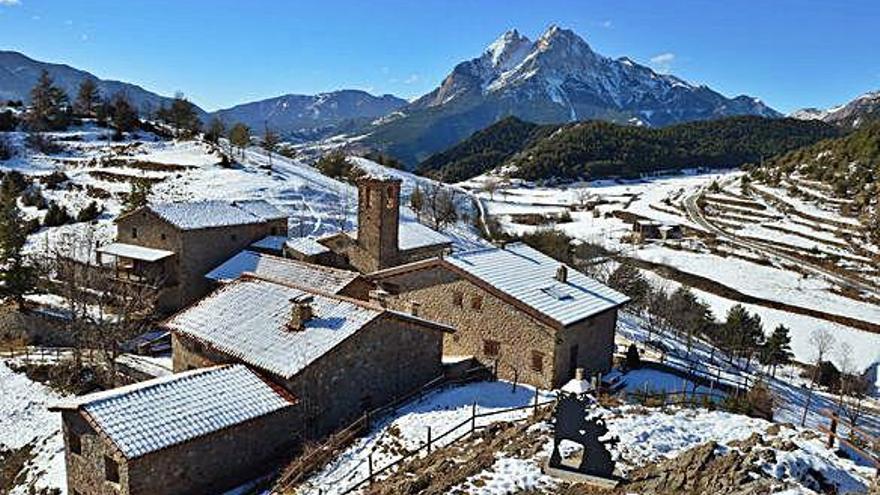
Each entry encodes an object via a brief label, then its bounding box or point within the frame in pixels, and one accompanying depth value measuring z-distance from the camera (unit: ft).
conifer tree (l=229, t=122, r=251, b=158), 289.53
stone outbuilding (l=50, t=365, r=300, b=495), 59.82
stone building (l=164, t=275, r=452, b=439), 72.43
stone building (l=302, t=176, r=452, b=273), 121.70
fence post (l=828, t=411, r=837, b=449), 49.76
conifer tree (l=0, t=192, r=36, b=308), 130.31
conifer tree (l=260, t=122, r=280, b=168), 340.18
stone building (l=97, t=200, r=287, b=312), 134.72
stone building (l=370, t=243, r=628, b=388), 84.07
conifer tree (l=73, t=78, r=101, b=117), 329.11
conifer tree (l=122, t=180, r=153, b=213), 188.55
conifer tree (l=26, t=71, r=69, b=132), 287.28
